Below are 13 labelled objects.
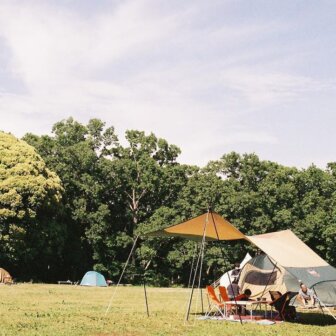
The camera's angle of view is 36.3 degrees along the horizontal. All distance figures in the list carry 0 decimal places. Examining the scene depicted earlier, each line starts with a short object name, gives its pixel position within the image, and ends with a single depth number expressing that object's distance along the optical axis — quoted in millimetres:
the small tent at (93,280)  31531
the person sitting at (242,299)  14609
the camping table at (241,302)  13421
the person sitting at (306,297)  15969
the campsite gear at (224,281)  23294
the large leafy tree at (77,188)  36781
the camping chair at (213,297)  13898
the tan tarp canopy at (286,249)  13451
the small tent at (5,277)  27891
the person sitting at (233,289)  15116
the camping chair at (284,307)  13875
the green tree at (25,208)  29844
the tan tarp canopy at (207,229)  14281
